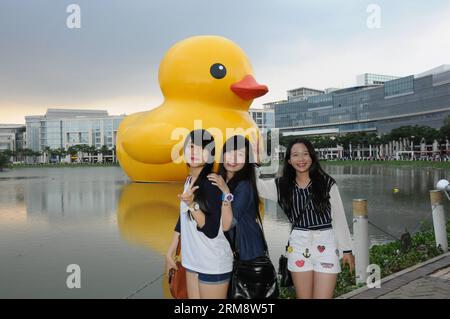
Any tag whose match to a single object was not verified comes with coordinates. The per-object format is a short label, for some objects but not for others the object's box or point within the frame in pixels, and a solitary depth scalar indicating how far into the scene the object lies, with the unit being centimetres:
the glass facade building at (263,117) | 8598
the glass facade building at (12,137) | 9938
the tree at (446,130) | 3647
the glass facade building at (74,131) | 9031
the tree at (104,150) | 7462
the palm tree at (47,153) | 8182
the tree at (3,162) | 4734
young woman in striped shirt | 277
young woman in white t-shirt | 252
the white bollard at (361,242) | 418
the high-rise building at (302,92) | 11630
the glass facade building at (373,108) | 6156
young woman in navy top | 249
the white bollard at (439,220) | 524
